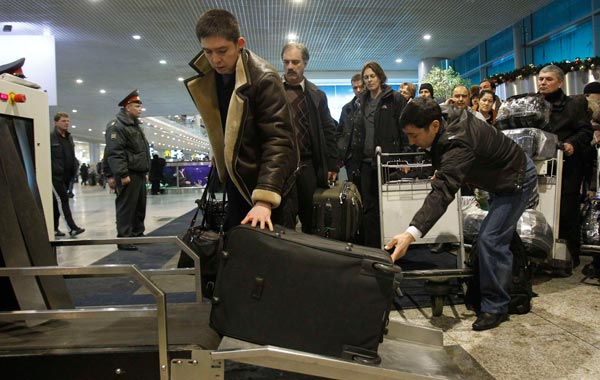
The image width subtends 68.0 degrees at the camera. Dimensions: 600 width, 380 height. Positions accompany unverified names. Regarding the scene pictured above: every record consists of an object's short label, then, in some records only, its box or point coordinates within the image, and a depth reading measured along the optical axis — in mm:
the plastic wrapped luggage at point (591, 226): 4098
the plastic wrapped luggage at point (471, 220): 3936
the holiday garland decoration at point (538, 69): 6321
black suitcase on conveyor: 1571
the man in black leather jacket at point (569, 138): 4125
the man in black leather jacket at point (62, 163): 6789
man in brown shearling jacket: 1788
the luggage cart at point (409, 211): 3516
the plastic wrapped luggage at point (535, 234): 3414
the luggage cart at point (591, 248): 3742
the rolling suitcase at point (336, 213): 2990
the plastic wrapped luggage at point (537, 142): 3779
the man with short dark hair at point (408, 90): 5406
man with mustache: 3203
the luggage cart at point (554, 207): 3862
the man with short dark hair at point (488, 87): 5605
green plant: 9934
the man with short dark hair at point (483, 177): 2307
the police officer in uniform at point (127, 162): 5555
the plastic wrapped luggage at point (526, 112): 3873
